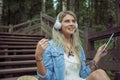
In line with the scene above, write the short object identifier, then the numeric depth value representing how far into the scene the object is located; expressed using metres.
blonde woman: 1.04
